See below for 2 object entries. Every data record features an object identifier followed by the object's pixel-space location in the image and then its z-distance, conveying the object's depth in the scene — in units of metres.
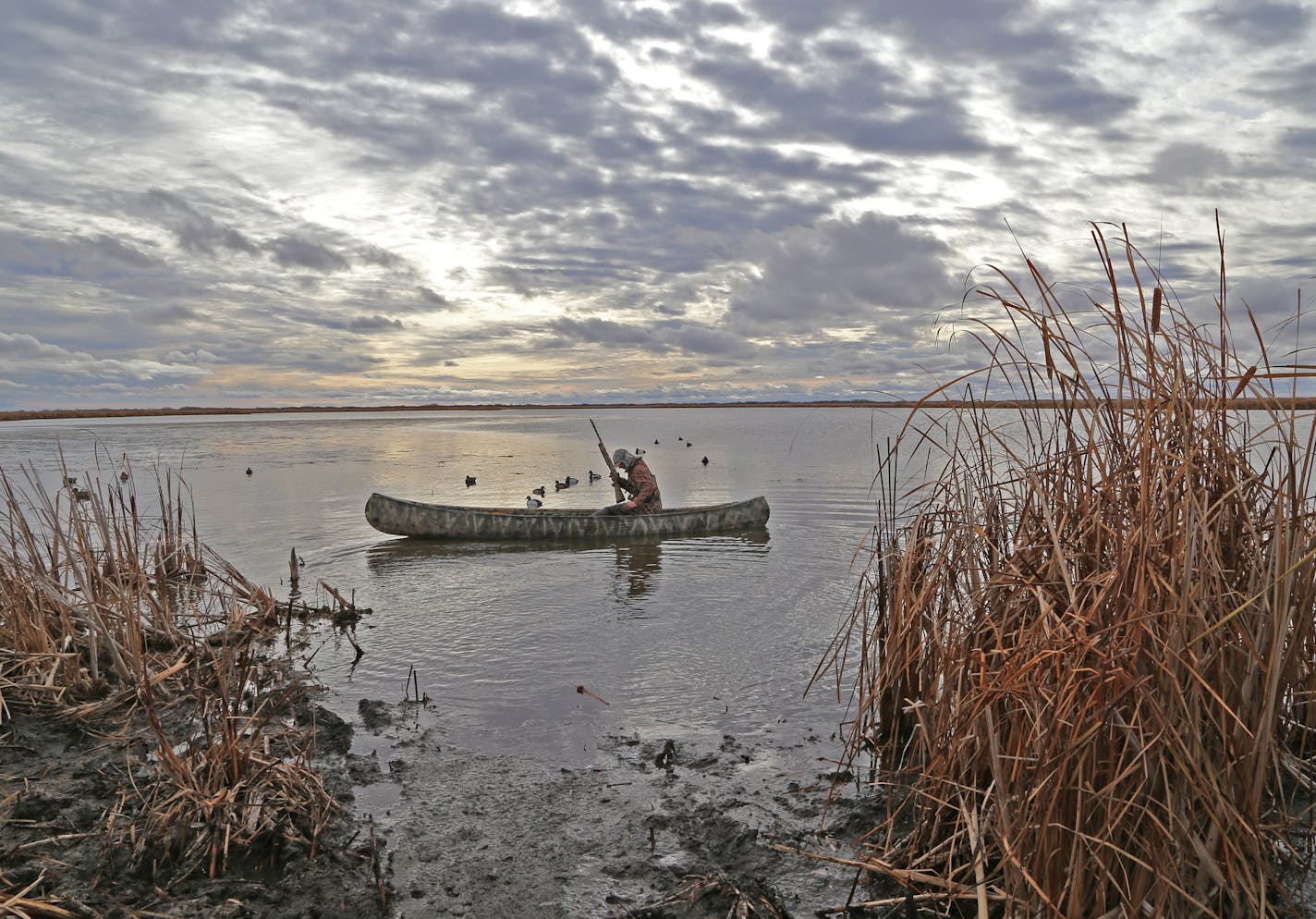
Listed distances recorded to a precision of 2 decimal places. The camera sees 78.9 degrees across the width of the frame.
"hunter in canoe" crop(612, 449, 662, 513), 17.27
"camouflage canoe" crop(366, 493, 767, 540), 16.66
